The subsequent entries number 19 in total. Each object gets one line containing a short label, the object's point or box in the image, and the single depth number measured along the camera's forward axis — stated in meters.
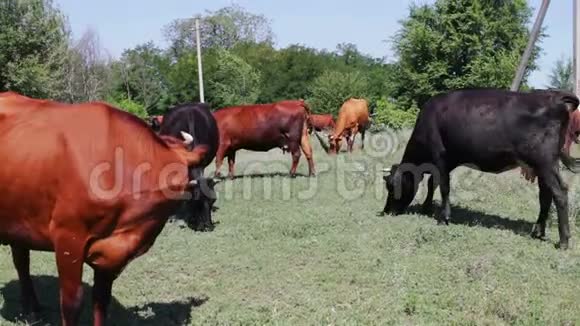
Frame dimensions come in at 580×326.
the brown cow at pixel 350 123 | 21.98
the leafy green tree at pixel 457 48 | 39.31
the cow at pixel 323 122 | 32.75
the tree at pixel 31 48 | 30.00
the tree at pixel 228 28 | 75.75
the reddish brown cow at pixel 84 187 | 4.07
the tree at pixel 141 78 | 63.09
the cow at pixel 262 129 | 14.47
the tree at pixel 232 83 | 49.88
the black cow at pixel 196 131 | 8.65
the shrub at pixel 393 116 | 37.66
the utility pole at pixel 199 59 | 38.11
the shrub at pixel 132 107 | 46.08
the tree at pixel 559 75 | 51.47
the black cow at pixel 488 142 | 7.98
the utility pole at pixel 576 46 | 15.30
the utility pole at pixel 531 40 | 15.11
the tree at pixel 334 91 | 48.97
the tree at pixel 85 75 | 44.46
